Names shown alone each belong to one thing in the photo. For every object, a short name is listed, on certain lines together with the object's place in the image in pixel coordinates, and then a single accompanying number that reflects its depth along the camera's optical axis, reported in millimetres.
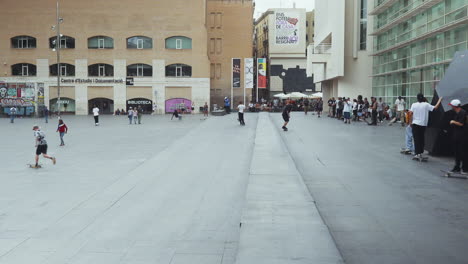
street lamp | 56016
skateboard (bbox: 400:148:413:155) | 15116
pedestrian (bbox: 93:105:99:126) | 35031
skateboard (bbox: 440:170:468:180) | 10859
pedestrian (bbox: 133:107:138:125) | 37656
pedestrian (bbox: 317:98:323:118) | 39531
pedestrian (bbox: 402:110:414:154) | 14883
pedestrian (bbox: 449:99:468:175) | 11078
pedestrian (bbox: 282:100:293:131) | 24522
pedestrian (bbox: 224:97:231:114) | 52881
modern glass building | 26625
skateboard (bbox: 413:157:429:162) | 13539
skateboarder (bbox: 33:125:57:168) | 15047
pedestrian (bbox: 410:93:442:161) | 13258
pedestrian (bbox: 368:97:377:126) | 27875
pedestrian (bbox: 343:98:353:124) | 29848
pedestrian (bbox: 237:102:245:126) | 29141
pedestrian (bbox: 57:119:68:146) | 21381
